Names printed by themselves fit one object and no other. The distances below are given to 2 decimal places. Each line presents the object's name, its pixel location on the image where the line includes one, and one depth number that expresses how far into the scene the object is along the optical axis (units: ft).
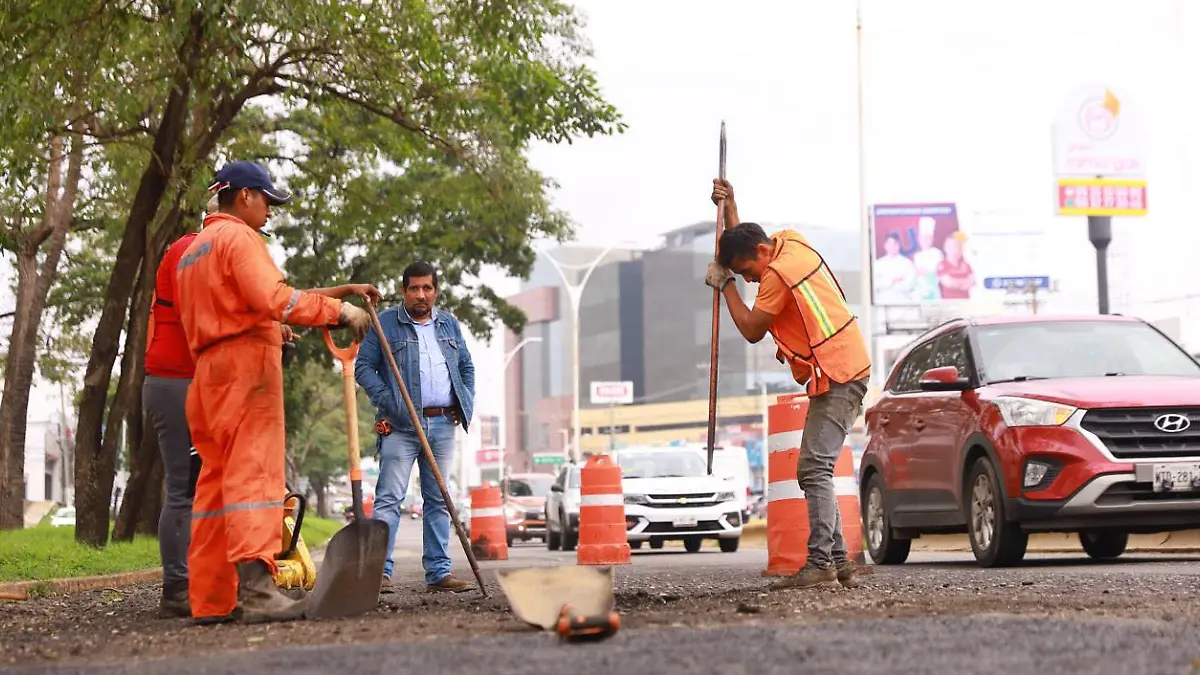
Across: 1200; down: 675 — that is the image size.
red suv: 35.94
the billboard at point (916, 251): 277.01
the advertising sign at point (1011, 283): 282.15
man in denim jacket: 33.14
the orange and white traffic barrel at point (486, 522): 69.31
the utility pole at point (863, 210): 125.80
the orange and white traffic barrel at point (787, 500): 34.91
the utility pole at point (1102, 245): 86.58
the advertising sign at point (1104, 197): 159.33
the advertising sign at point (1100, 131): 154.30
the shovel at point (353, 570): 24.95
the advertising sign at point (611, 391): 310.12
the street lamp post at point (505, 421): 486.38
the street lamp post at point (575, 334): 204.69
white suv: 71.15
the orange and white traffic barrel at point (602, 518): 48.96
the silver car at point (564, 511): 84.53
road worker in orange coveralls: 24.61
